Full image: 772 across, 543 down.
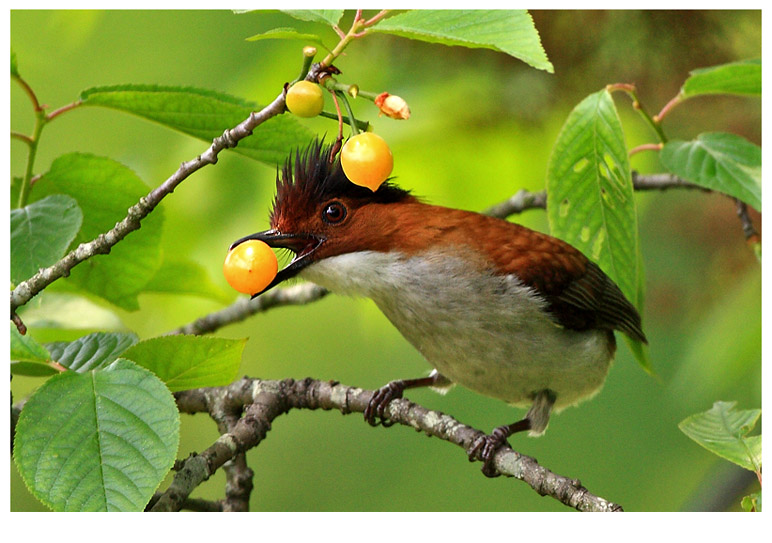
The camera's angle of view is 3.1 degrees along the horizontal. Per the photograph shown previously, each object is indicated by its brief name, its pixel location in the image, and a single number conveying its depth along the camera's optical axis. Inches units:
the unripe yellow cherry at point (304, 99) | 158.0
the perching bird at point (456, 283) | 163.9
